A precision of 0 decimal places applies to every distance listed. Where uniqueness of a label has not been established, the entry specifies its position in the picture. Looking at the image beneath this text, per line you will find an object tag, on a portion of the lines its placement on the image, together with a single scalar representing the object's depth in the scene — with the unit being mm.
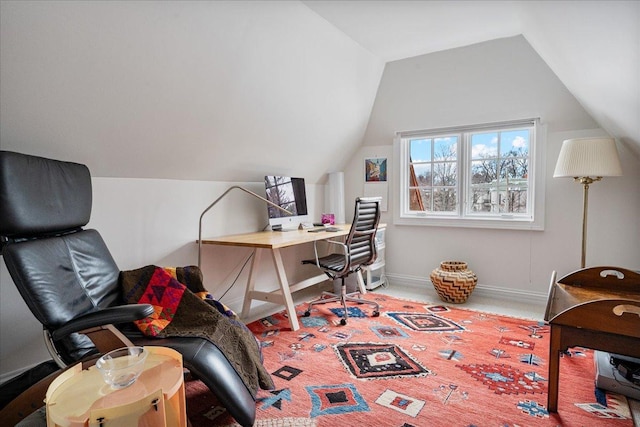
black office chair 3041
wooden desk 2773
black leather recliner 1463
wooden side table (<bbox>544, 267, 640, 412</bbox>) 1607
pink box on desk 4068
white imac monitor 3436
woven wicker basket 3477
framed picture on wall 4301
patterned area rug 1809
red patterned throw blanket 1755
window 3605
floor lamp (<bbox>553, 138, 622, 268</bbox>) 2760
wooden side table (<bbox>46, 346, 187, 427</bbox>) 1026
